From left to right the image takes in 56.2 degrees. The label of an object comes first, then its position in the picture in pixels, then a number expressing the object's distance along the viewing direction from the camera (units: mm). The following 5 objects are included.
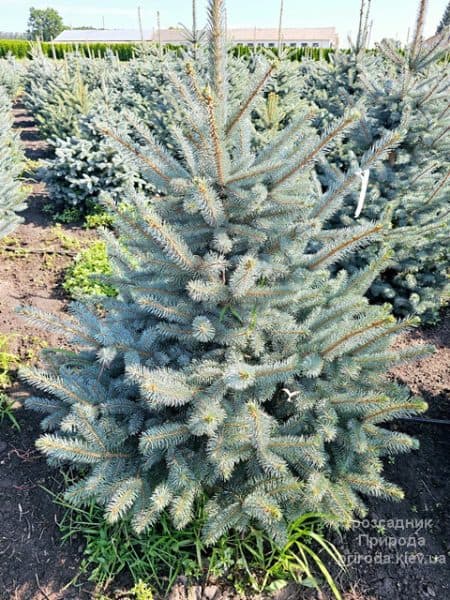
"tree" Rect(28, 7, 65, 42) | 88375
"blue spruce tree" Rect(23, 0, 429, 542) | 2021
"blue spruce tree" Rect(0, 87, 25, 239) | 4562
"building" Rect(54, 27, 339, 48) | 46247
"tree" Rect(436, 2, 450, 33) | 5505
